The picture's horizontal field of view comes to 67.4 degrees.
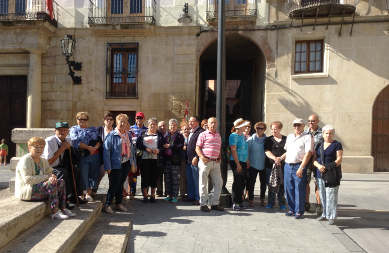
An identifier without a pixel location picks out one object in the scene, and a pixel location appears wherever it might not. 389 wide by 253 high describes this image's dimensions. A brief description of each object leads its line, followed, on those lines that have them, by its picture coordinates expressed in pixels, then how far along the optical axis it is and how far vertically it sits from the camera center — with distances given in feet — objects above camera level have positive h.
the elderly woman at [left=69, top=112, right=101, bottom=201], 16.49 -1.66
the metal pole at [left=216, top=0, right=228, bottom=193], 20.11 +2.89
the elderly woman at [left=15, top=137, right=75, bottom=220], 12.55 -2.80
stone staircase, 9.97 -4.45
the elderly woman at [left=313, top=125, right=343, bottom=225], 16.24 -2.69
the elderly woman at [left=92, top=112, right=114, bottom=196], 18.21 -0.70
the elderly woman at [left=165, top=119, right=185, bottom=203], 20.26 -2.91
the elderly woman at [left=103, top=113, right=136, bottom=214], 16.70 -2.25
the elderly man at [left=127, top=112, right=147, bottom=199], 20.36 -1.15
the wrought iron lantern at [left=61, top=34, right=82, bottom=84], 35.65 +8.76
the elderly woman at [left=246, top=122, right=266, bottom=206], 19.80 -2.42
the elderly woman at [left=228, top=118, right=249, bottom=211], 18.92 -2.56
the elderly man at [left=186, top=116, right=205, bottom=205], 19.82 -2.89
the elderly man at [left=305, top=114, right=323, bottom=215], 17.92 -0.98
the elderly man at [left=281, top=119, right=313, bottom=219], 17.19 -2.71
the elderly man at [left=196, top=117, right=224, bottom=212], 18.13 -2.51
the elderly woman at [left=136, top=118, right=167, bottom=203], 19.60 -2.39
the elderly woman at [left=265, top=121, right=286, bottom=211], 18.97 -2.80
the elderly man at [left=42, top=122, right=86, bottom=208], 14.46 -1.85
